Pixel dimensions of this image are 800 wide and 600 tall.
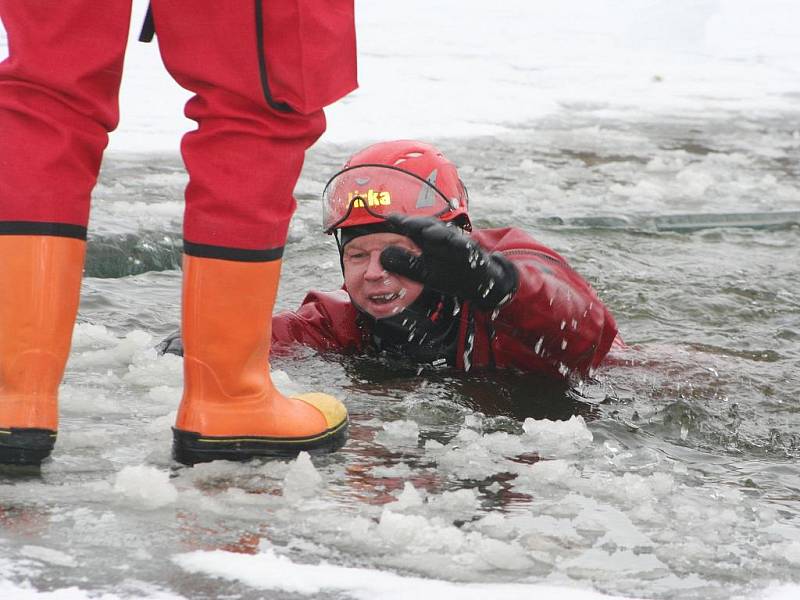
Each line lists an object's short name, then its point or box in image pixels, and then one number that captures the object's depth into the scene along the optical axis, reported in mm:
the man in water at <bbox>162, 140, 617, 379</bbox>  7574
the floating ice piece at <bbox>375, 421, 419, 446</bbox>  6371
